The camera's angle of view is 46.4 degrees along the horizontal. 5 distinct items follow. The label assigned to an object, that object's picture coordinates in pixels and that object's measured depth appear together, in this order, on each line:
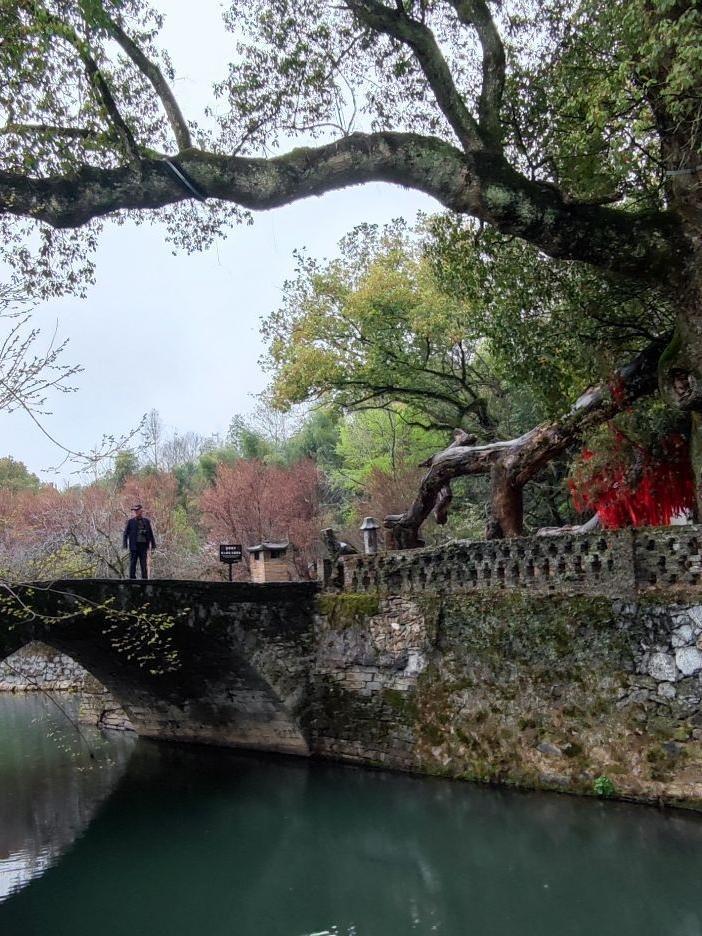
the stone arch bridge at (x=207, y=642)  10.80
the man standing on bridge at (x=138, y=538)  12.66
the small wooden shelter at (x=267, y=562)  15.14
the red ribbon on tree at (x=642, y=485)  11.25
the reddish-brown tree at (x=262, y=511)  27.97
